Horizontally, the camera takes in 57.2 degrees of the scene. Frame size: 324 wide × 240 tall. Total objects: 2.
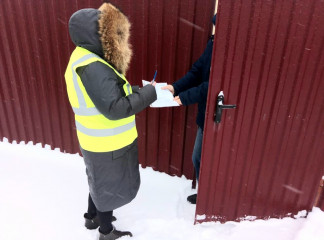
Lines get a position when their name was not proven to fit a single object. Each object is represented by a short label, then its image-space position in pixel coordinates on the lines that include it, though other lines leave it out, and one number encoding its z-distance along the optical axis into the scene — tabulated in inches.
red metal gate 77.8
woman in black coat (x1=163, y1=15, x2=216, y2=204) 93.6
